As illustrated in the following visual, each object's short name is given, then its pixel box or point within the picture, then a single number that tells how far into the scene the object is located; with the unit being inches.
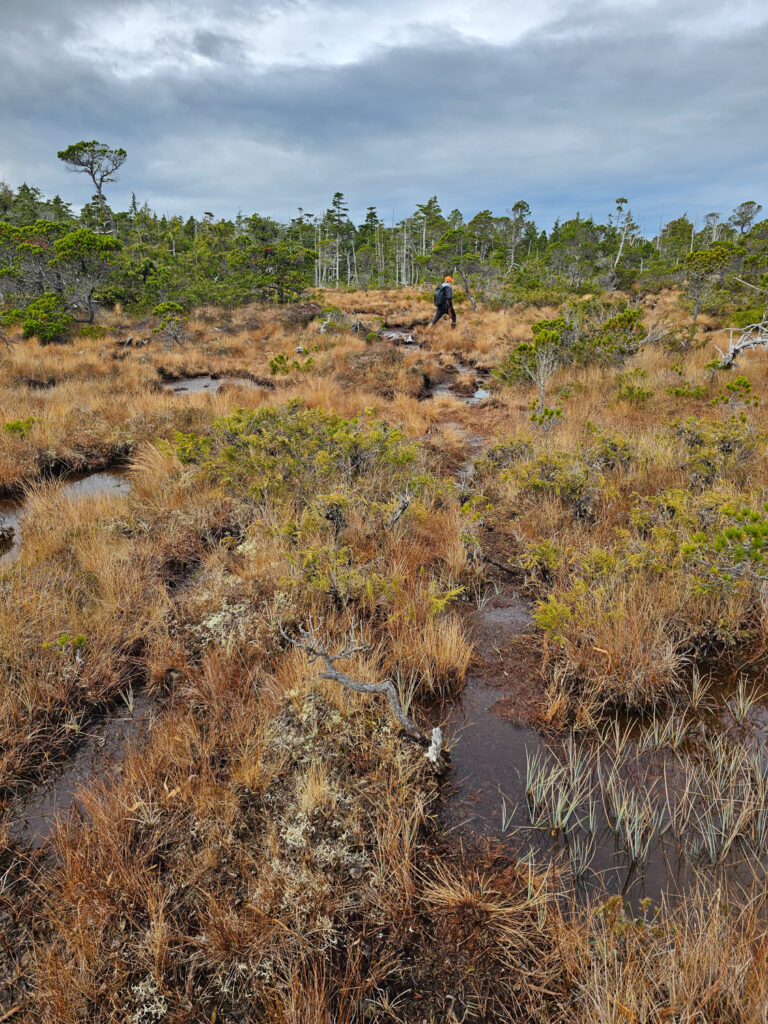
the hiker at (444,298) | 690.2
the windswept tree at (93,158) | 1102.7
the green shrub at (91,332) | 655.8
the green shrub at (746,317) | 464.8
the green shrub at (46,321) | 598.9
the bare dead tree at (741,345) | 299.9
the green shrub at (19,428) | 287.6
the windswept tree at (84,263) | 689.0
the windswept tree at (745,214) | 1543.1
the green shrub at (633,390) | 316.8
